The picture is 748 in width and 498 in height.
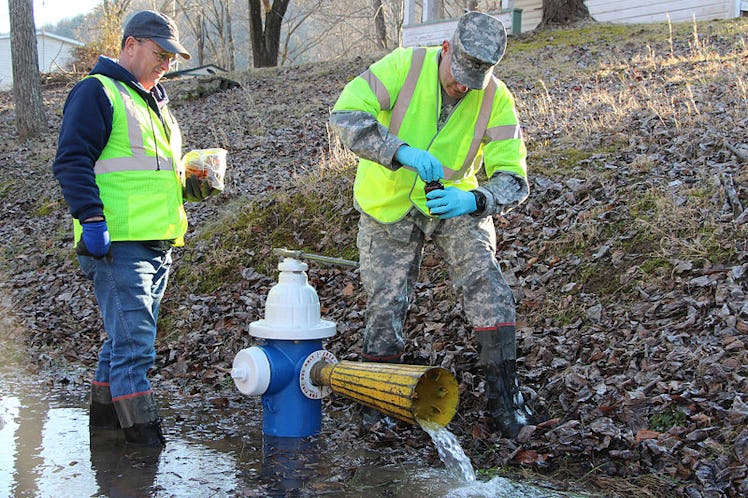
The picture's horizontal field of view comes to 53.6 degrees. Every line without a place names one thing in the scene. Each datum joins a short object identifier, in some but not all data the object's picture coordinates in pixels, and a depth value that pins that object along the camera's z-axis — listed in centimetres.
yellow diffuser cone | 363
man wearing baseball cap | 381
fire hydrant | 389
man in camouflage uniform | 390
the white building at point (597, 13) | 1630
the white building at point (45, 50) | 4018
